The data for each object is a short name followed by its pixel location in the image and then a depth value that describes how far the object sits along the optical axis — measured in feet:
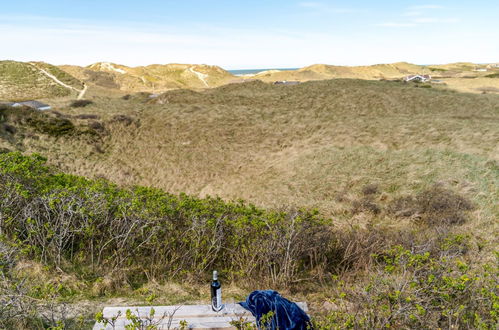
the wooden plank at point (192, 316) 12.30
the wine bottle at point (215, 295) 12.80
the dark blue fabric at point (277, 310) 12.44
